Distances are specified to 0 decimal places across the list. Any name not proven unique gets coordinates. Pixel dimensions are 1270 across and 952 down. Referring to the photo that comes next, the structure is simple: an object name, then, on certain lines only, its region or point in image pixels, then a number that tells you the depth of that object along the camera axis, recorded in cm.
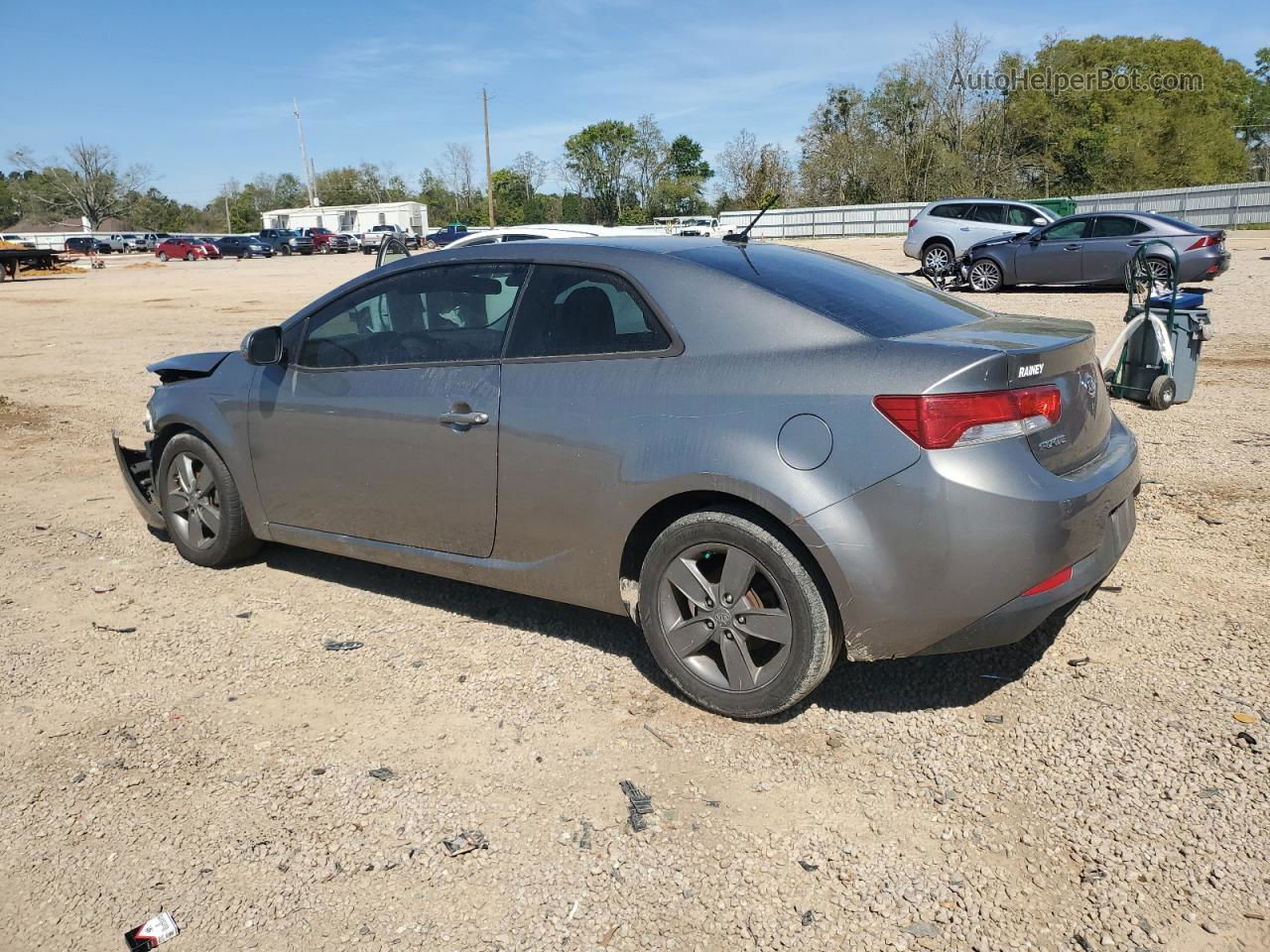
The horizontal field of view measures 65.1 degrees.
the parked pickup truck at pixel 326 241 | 5950
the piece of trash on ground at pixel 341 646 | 412
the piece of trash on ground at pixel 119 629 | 436
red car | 5500
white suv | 2091
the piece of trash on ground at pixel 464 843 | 278
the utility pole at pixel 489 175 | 6745
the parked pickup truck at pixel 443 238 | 3882
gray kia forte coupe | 300
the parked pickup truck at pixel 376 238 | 5572
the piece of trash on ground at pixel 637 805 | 288
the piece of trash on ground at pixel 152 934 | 245
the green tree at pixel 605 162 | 9406
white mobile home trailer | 7538
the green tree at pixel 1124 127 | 5331
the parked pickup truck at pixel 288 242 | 5834
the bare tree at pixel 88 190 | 11531
